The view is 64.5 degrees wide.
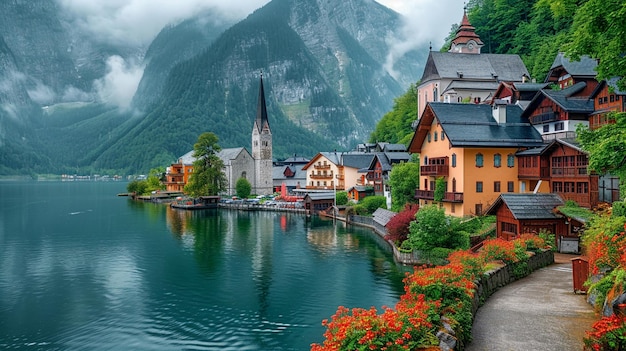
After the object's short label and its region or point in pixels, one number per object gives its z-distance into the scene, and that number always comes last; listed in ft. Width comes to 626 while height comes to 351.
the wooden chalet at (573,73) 153.91
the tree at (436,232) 119.65
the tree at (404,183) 184.24
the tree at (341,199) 256.32
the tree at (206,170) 337.72
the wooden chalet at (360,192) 257.14
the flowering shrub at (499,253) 74.72
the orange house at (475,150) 140.87
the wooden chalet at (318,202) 272.51
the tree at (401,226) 136.56
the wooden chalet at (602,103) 128.36
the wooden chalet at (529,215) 105.40
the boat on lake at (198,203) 327.59
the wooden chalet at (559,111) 137.80
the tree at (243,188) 364.38
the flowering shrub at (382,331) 37.37
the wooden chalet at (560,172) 111.34
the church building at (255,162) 393.29
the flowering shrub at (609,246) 53.16
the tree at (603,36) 47.42
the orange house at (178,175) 436.35
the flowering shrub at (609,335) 38.37
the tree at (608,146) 48.75
